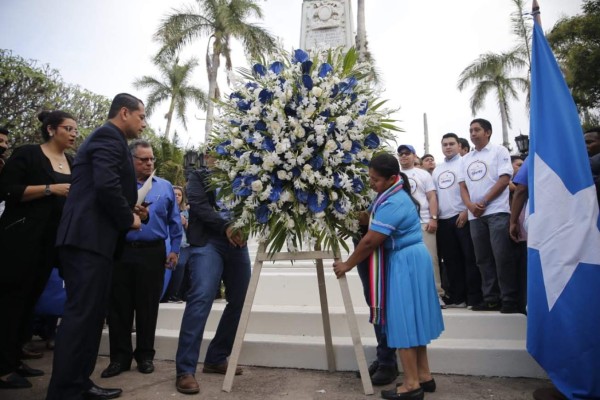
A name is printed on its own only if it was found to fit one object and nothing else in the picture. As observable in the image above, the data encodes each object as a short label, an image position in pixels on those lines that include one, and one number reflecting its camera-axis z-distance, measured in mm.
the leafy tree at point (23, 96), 16156
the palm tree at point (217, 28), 19719
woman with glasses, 3354
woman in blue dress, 2971
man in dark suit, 2742
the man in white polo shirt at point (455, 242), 4582
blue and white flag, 2809
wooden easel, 3139
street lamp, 7509
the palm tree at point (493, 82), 23594
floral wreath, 2916
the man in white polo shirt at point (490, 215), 4113
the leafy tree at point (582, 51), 17078
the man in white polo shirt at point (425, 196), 4988
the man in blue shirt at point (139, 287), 3862
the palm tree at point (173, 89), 27438
